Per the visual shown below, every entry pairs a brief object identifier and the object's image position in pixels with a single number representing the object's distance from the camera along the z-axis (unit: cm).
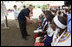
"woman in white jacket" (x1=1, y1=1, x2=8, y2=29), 285
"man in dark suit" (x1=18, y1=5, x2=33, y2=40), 232
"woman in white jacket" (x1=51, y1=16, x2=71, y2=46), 85
